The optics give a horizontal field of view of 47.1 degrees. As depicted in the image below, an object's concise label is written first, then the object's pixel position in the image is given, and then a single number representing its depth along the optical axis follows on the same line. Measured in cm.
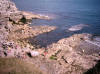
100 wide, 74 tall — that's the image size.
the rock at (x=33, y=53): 1629
